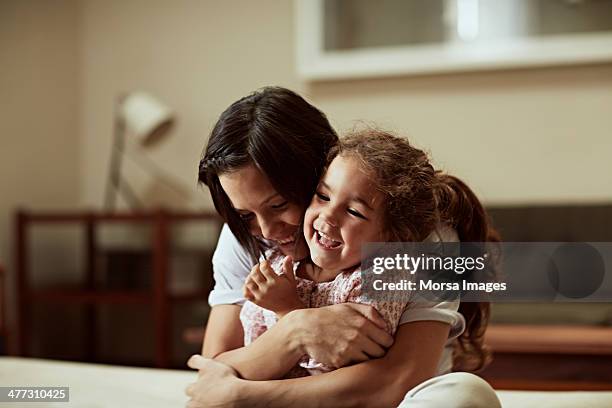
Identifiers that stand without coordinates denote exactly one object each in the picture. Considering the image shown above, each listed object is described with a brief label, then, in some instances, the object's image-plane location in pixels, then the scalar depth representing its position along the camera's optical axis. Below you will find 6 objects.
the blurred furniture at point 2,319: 4.29
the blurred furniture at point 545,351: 3.04
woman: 1.98
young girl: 1.92
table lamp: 4.93
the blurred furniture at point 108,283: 4.73
